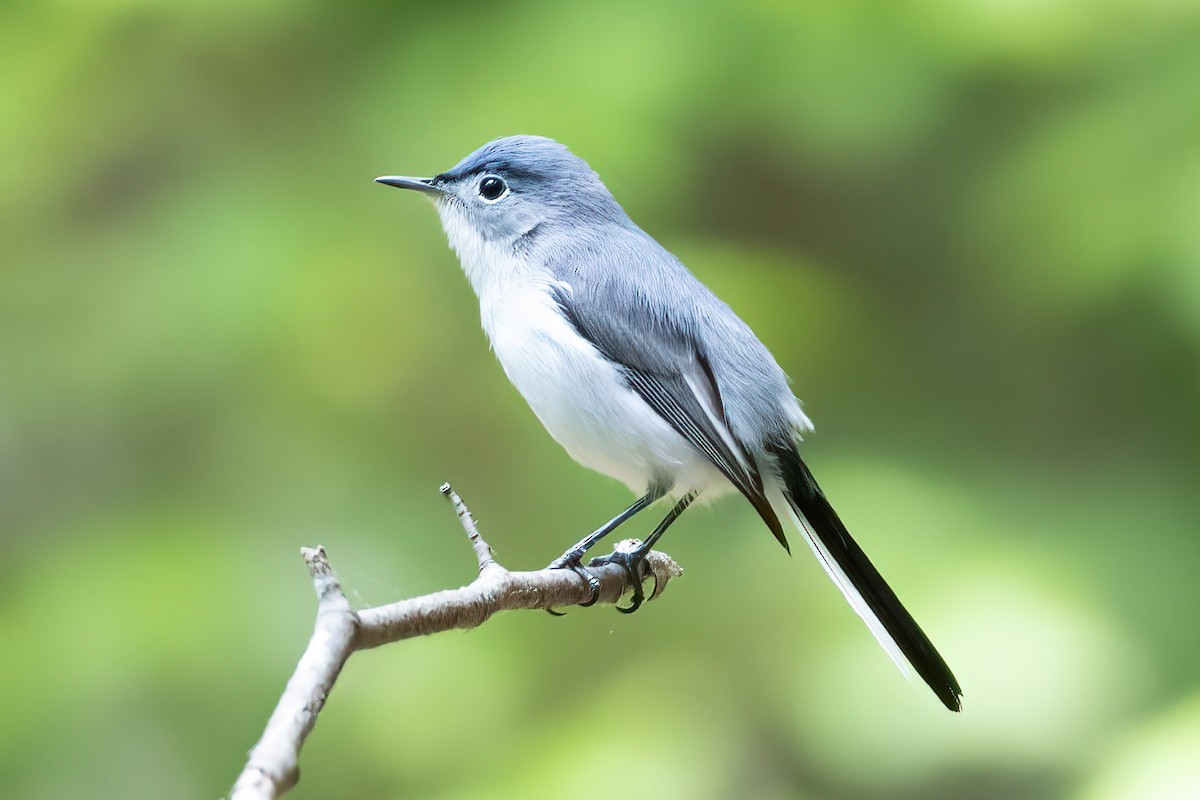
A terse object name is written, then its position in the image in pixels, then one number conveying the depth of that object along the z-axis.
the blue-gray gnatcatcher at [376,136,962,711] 3.17
